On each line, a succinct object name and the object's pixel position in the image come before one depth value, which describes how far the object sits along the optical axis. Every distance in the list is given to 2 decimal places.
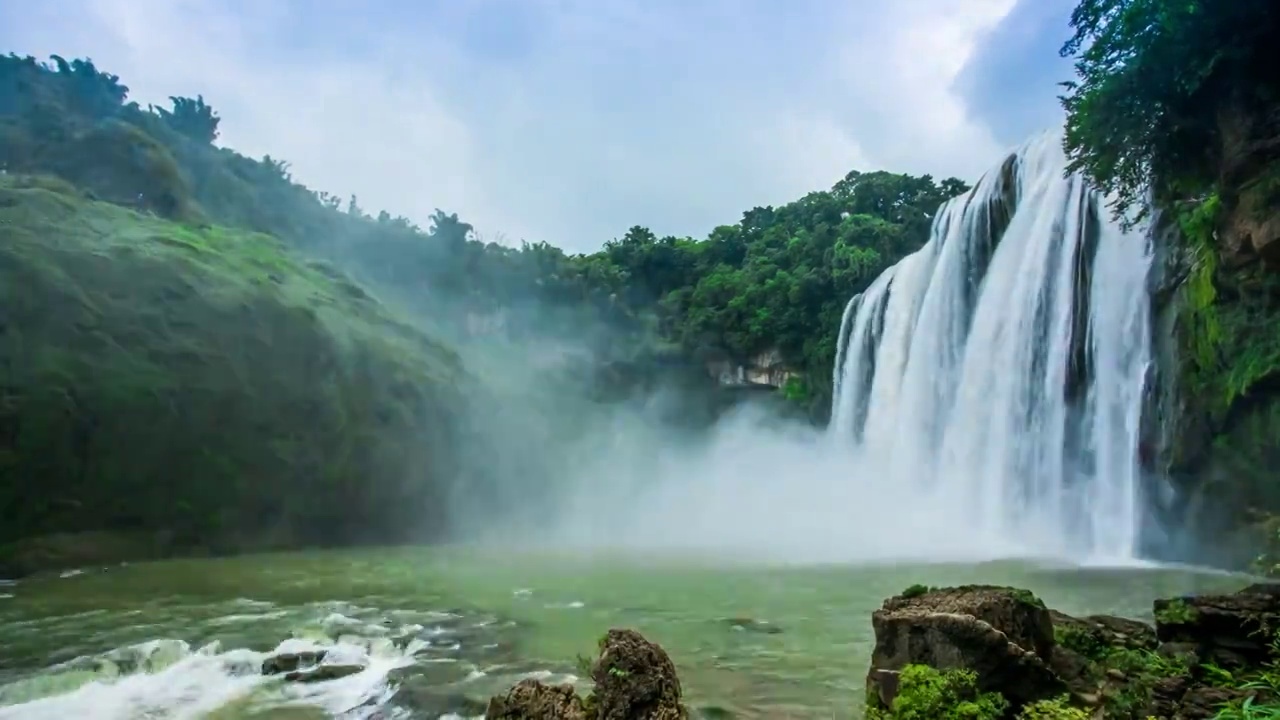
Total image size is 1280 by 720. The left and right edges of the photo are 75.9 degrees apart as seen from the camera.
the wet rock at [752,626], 8.37
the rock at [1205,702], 3.98
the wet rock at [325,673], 6.77
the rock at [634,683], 4.14
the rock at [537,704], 4.09
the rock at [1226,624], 4.92
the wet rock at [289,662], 7.04
